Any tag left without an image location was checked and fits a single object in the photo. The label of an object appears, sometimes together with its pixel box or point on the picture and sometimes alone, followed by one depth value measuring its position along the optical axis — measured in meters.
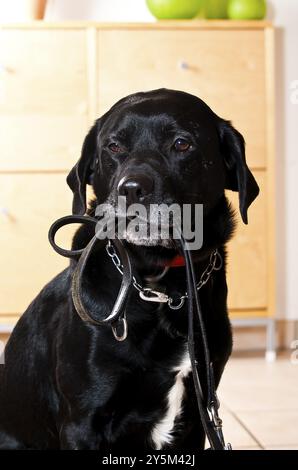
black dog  1.39
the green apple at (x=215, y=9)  3.32
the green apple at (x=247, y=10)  3.19
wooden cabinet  3.04
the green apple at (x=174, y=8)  3.15
